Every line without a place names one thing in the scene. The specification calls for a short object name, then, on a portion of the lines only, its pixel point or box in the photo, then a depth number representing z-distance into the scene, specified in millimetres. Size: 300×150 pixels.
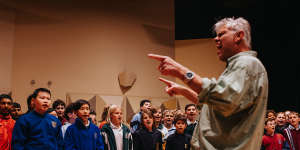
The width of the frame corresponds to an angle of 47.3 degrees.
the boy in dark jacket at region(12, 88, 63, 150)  3713
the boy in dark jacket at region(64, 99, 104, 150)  4258
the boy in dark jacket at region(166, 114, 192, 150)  4906
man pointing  1342
